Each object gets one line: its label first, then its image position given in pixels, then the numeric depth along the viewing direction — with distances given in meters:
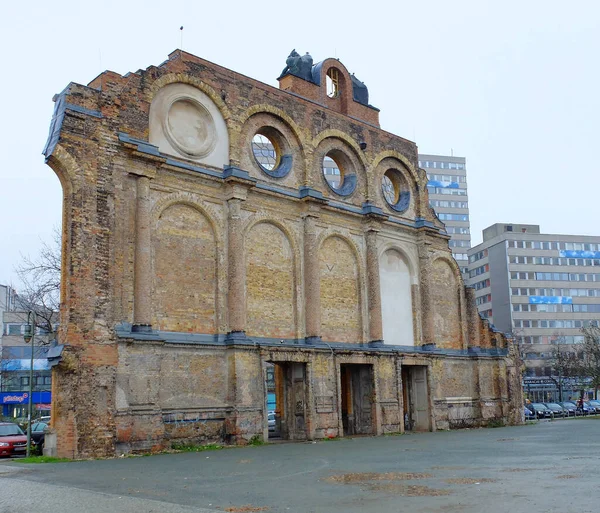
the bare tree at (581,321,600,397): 45.31
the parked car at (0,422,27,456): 22.61
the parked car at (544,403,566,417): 49.66
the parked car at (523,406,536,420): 44.34
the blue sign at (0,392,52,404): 65.75
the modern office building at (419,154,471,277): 105.00
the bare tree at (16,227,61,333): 33.75
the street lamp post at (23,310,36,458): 20.75
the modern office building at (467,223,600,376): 88.19
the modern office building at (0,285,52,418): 65.75
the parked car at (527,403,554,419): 47.25
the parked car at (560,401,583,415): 52.54
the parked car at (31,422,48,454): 23.08
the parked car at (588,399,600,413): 55.28
